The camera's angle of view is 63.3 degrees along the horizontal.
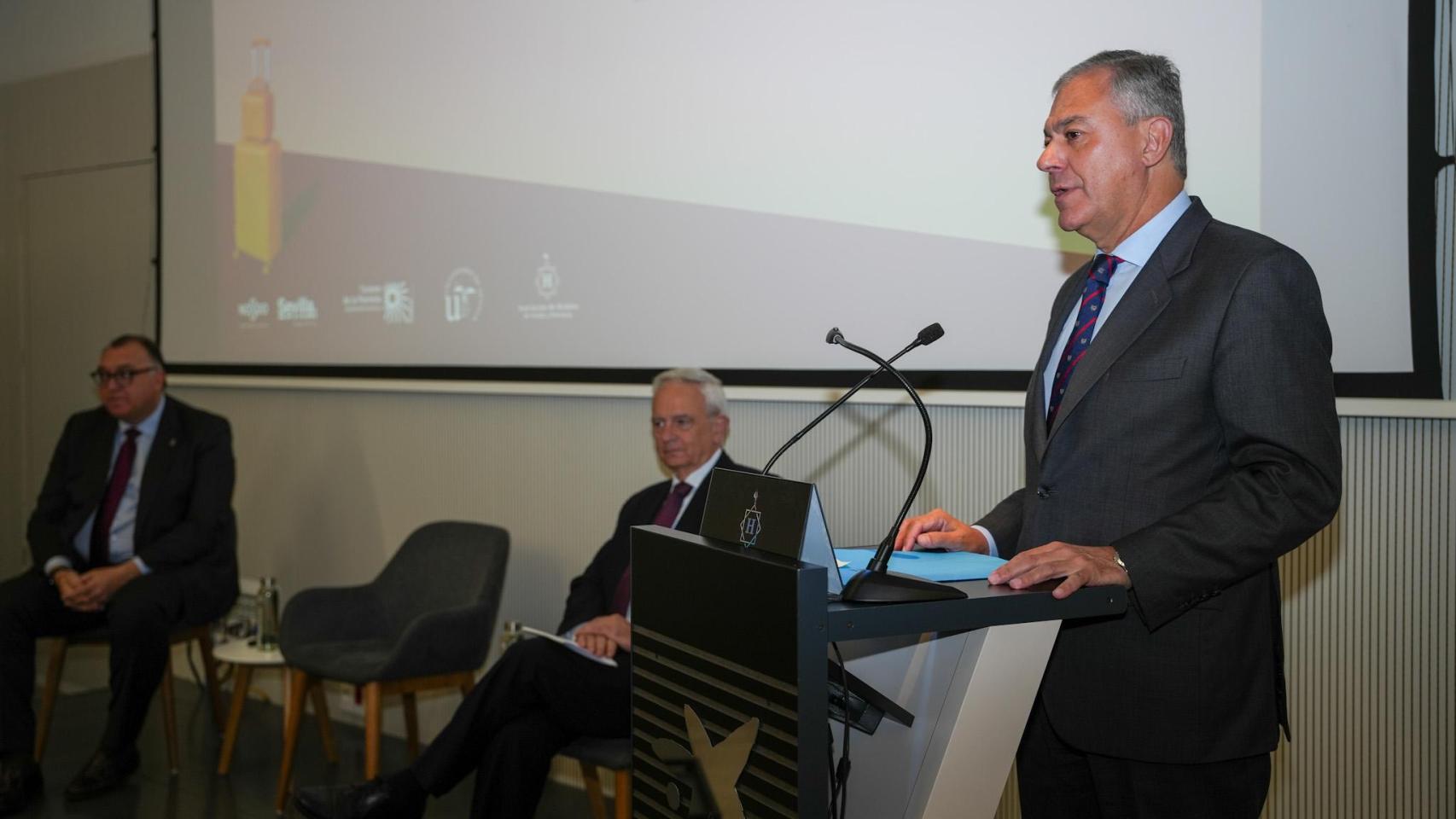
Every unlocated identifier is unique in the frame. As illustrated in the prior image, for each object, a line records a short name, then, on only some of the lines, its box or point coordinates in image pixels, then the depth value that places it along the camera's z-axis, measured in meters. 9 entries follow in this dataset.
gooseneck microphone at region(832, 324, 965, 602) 1.36
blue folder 1.53
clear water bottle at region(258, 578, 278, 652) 4.18
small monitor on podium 1.38
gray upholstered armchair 3.53
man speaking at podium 1.51
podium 1.32
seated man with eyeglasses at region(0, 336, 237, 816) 3.89
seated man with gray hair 2.97
